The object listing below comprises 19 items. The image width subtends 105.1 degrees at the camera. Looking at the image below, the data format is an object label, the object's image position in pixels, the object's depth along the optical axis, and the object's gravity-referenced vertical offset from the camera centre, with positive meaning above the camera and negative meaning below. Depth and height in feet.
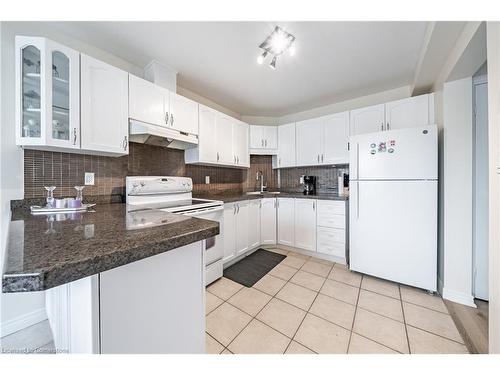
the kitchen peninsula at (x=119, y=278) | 1.40 -0.89
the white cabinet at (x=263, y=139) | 10.68 +2.64
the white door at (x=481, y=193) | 5.36 -0.23
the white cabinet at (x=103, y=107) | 4.93 +2.19
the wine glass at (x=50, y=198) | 4.28 -0.25
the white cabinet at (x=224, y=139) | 8.74 +2.22
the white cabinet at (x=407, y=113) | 7.03 +2.80
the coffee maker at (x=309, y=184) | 10.25 +0.10
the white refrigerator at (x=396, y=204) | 5.99 -0.65
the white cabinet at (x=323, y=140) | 8.79 +2.24
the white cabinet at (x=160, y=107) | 5.87 +2.72
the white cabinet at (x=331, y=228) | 8.06 -1.85
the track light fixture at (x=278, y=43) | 5.06 +3.97
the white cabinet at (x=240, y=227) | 7.68 -1.83
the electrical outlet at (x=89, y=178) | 5.65 +0.26
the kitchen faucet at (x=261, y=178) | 11.73 +0.50
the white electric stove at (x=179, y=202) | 6.10 -0.54
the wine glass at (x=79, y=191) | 4.90 -0.12
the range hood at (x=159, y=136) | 5.80 +1.70
